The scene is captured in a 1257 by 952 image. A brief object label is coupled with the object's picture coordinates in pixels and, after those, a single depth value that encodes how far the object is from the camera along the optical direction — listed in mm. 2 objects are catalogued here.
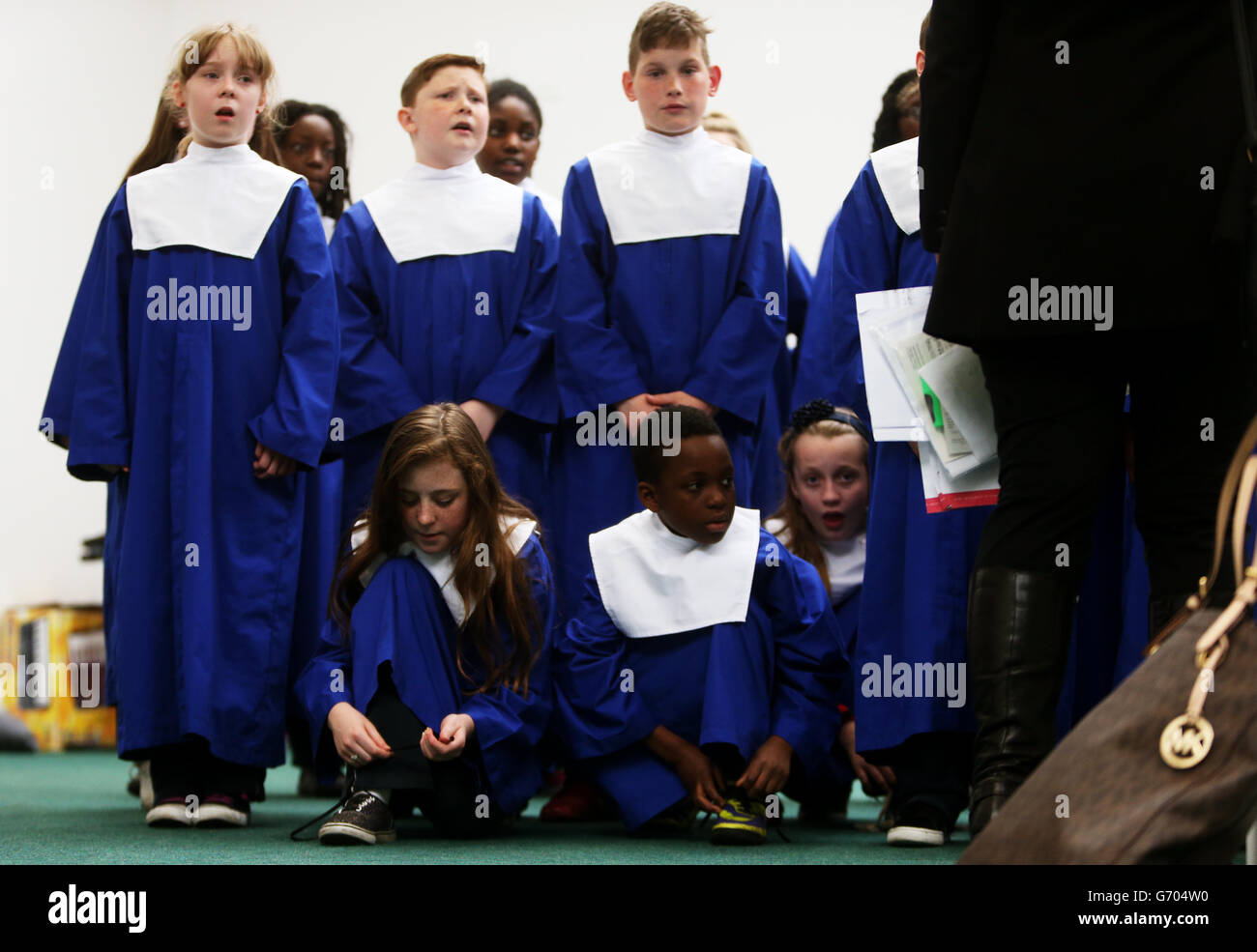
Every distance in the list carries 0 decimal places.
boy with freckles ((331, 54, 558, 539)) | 3586
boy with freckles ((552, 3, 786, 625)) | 3473
